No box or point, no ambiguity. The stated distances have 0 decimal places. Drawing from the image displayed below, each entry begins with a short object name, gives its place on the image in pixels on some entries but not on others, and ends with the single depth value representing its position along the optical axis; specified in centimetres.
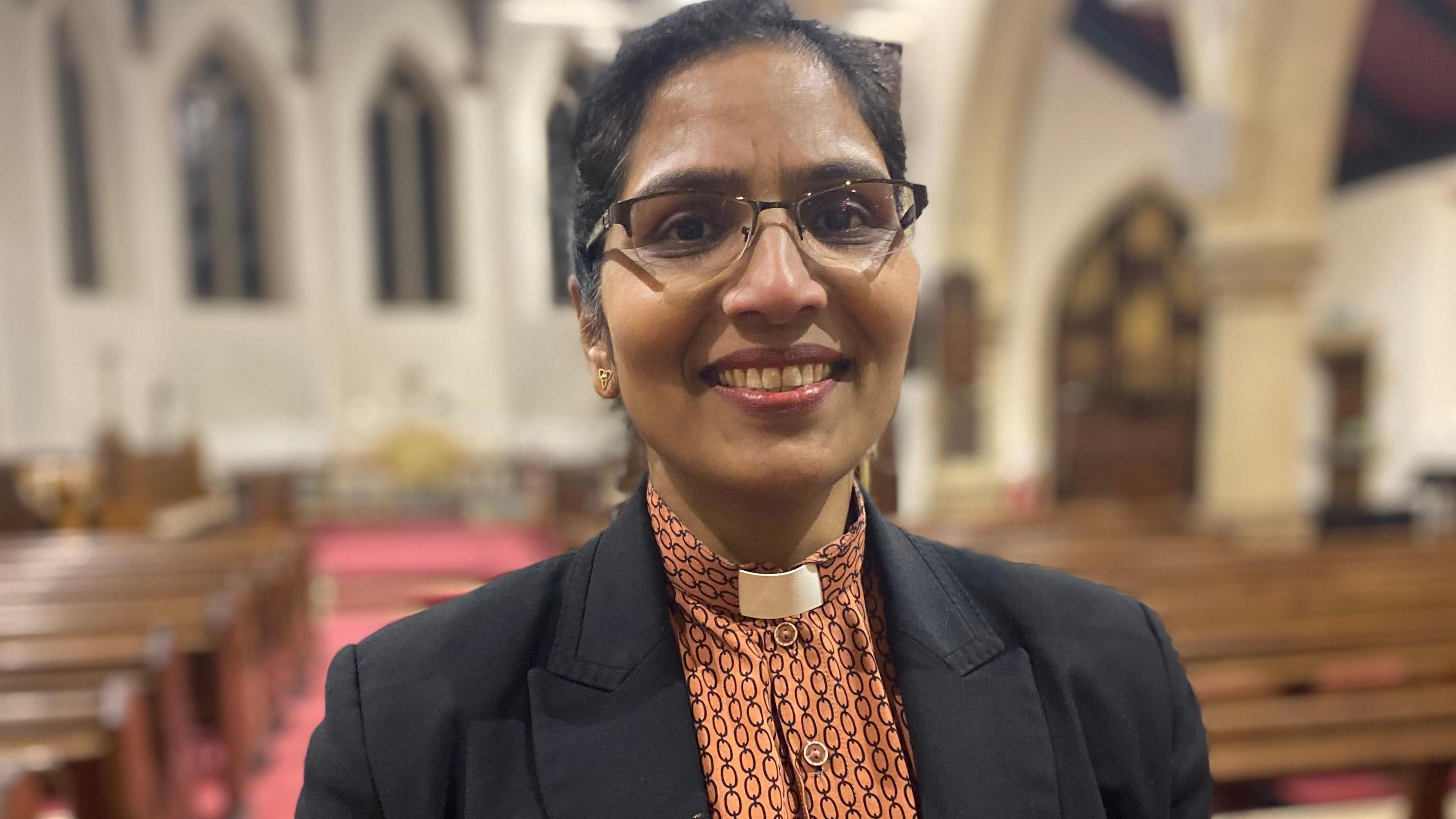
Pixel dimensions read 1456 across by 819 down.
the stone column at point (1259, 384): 577
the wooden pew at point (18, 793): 150
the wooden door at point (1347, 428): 1037
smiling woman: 84
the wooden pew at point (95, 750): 201
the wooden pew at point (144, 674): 256
